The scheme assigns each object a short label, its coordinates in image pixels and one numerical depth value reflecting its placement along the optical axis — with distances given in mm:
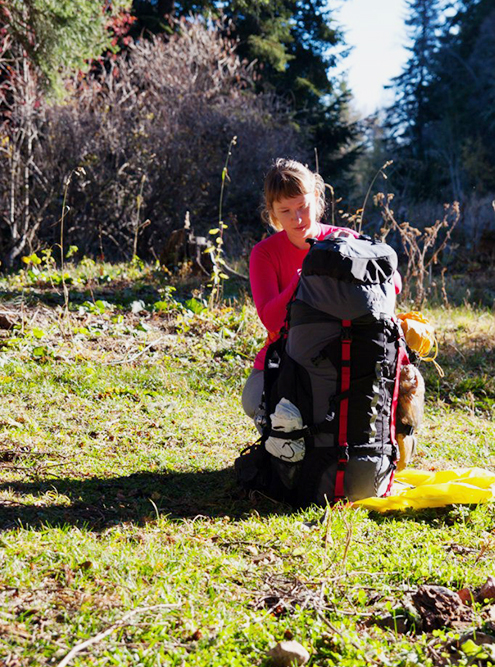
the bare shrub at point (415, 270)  7020
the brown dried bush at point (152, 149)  11523
